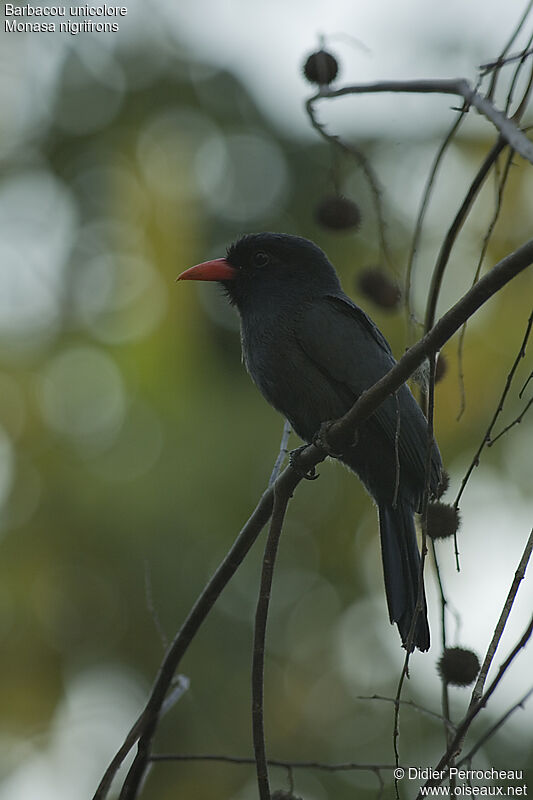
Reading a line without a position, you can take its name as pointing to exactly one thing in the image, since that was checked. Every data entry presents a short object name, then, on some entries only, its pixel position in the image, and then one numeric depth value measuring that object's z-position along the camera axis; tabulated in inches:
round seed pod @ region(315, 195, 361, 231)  243.4
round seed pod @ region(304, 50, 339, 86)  216.7
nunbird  281.0
